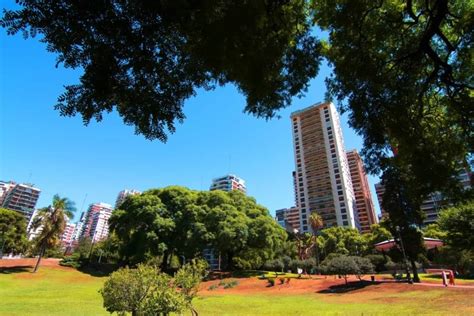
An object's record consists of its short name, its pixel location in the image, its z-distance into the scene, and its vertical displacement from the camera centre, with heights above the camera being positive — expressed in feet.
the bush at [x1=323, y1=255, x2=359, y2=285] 82.43 +6.10
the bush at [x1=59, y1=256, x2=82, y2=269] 129.80 +8.38
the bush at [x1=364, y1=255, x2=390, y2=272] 144.49 +13.21
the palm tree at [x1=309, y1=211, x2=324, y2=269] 178.60 +38.46
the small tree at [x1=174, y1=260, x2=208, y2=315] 36.24 +0.54
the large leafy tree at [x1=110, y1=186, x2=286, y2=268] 117.50 +22.91
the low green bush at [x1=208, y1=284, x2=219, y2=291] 94.99 -0.59
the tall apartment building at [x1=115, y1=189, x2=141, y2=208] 589.28 +174.53
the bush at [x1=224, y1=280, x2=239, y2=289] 97.35 +0.49
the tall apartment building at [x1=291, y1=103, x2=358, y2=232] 336.90 +141.80
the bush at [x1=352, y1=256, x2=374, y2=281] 84.09 +6.22
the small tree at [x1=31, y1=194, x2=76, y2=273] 112.37 +21.68
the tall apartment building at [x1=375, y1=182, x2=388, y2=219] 420.36 +138.32
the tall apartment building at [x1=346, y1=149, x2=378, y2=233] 396.41 +125.34
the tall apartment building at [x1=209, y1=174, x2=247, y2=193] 468.75 +159.69
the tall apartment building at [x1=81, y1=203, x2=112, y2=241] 566.77 +112.21
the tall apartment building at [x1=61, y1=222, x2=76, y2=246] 591.13 +94.70
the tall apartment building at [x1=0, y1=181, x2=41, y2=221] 455.63 +127.26
